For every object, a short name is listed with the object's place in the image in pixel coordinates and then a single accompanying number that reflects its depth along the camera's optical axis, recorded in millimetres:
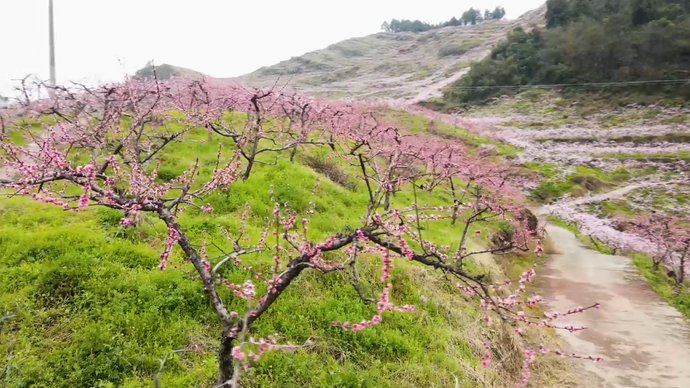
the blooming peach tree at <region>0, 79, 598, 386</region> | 5215
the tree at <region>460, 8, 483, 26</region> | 132000
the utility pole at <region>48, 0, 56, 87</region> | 22109
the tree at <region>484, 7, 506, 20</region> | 131500
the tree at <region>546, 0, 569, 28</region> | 65312
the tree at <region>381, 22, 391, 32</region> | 156250
